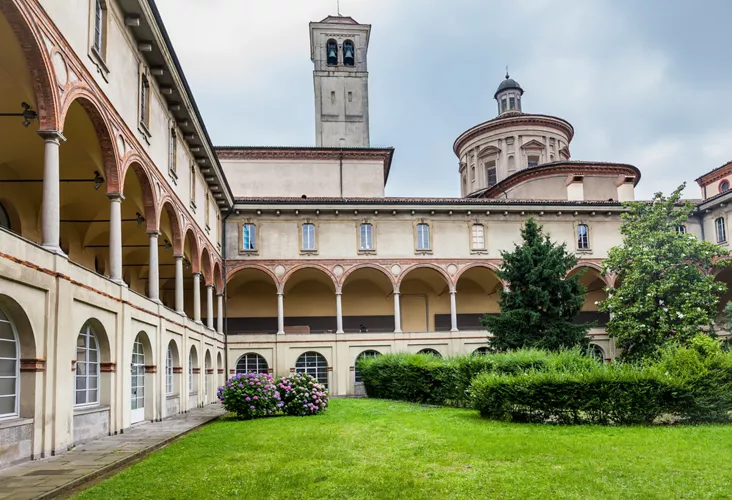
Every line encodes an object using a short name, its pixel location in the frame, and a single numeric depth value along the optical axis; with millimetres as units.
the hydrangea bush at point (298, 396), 18781
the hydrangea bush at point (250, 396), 18047
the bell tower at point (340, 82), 44125
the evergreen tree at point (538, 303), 27125
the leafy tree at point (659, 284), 27734
